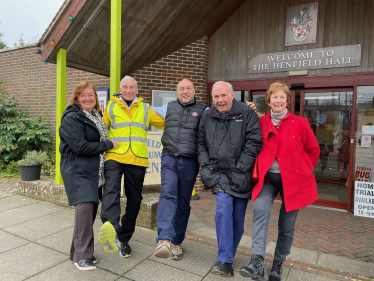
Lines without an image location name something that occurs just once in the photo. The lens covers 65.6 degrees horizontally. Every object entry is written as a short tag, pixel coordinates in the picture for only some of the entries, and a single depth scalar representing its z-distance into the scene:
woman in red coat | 2.60
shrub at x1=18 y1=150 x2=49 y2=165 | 5.65
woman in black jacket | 2.67
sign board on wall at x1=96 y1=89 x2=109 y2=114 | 6.74
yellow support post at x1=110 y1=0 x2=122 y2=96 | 3.88
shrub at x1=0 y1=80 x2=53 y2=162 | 7.54
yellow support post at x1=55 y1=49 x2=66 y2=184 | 4.81
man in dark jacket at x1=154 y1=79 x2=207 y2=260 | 2.91
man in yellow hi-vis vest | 2.93
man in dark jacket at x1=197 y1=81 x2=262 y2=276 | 2.67
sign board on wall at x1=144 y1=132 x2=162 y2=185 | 5.22
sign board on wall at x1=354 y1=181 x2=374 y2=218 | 3.83
